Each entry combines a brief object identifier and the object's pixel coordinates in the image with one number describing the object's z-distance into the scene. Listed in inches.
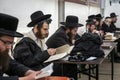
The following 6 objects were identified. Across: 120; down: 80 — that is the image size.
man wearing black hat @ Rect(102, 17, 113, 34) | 219.1
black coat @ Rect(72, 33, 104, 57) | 97.7
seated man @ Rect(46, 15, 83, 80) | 97.2
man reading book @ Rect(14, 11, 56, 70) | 78.8
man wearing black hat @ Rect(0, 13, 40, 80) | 47.5
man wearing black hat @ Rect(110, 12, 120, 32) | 247.4
